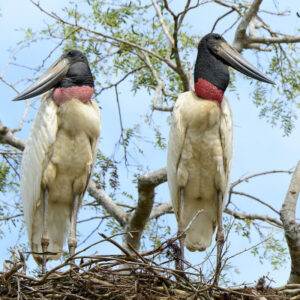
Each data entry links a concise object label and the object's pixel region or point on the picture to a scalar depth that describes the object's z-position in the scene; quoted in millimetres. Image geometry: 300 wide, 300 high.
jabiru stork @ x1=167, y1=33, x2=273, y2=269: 12047
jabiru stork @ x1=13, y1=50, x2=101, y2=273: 11992
